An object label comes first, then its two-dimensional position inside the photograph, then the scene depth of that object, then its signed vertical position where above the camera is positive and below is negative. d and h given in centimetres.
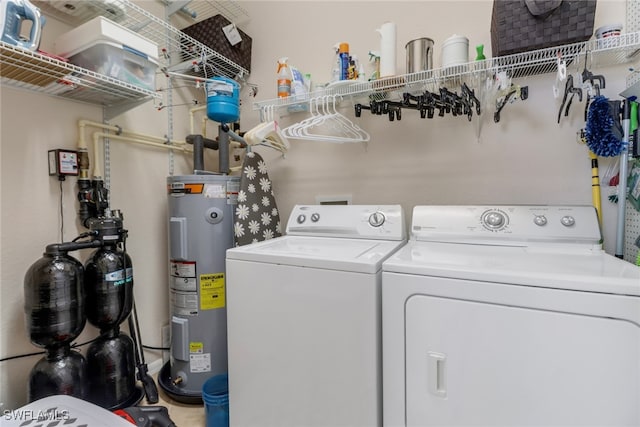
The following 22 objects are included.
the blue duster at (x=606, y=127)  120 +29
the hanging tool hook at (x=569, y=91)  124 +45
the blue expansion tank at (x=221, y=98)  173 +61
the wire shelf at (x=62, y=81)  116 +56
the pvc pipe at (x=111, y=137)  157 +40
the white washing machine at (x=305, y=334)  104 -51
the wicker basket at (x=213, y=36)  197 +111
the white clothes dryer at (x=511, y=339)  76 -40
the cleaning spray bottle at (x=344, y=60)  162 +77
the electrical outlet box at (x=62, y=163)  147 +20
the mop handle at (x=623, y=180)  120 +7
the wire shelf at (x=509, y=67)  117 +59
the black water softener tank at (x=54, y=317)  127 -49
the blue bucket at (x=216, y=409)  143 -100
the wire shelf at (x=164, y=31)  147 +98
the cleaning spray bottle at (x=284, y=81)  185 +75
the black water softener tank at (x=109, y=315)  145 -56
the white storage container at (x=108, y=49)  130 +71
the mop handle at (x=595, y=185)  135 +6
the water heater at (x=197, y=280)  171 -45
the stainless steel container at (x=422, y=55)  147 +72
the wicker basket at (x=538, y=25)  113 +69
